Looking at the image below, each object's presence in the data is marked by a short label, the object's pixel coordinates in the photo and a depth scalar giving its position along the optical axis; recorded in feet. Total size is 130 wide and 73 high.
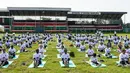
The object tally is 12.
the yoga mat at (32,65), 27.95
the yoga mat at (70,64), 28.60
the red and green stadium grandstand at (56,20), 119.71
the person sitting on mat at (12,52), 34.98
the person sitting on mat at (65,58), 28.35
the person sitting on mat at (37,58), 28.20
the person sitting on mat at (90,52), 34.40
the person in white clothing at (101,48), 41.75
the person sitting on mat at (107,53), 35.71
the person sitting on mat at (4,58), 28.10
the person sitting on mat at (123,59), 27.48
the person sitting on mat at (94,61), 28.24
